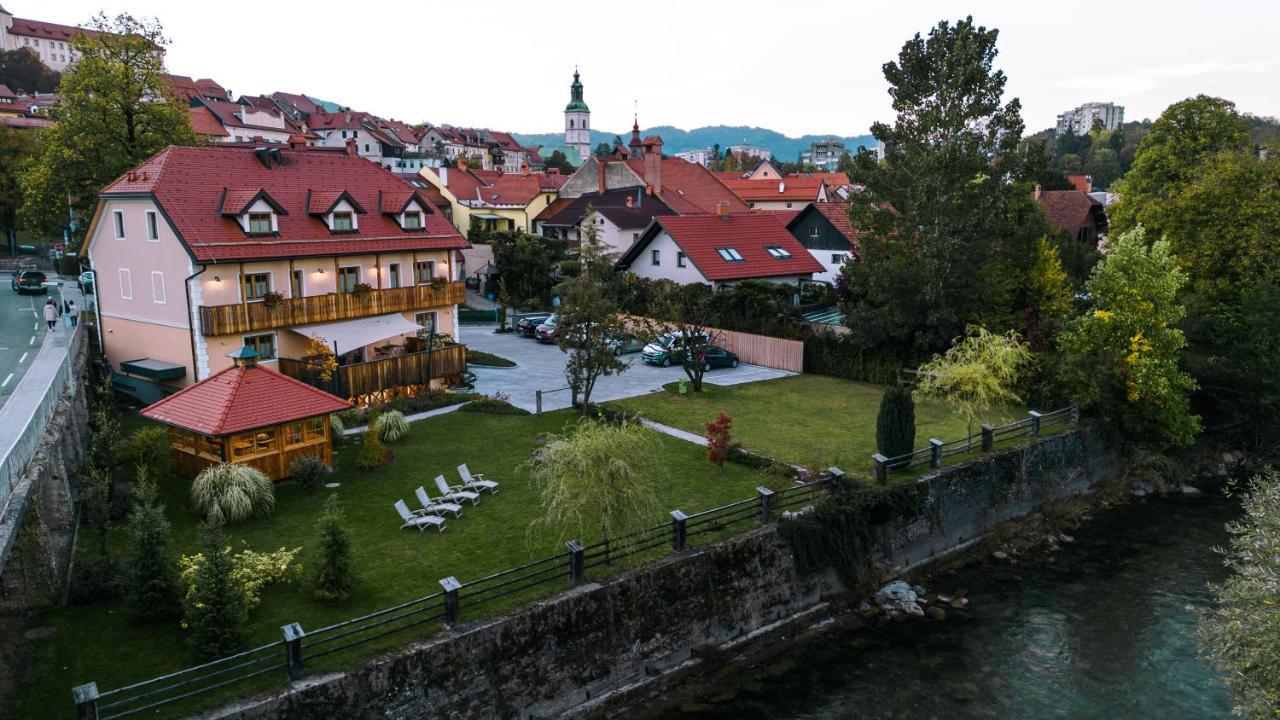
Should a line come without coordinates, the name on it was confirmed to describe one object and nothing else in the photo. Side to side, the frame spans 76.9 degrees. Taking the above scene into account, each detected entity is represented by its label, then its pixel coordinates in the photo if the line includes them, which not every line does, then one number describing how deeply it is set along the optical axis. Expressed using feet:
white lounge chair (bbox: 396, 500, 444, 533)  61.77
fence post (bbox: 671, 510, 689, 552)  57.82
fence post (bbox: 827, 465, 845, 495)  67.15
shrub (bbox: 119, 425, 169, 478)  71.10
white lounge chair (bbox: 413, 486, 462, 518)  64.13
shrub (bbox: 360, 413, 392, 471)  76.13
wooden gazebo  67.77
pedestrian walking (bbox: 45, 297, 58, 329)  108.78
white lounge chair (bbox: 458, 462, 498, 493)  69.62
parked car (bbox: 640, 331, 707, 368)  123.65
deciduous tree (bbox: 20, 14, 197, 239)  114.32
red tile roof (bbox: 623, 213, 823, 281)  144.36
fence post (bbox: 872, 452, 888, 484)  70.64
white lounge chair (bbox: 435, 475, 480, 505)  66.90
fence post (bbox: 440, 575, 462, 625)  47.11
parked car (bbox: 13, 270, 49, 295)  150.20
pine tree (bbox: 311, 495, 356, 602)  49.98
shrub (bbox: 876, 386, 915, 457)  74.43
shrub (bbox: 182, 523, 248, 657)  43.57
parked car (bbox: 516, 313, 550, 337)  149.69
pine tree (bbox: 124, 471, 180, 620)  47.75
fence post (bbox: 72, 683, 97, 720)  35.91
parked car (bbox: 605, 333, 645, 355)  93.91
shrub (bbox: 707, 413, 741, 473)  77.71
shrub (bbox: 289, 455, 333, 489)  70.18
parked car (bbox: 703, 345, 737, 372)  123.13
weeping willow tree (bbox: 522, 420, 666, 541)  53.47
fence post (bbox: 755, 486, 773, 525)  62.95
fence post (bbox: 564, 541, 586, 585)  52.42
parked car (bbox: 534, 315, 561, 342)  142.06
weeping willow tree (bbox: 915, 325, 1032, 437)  79.20
